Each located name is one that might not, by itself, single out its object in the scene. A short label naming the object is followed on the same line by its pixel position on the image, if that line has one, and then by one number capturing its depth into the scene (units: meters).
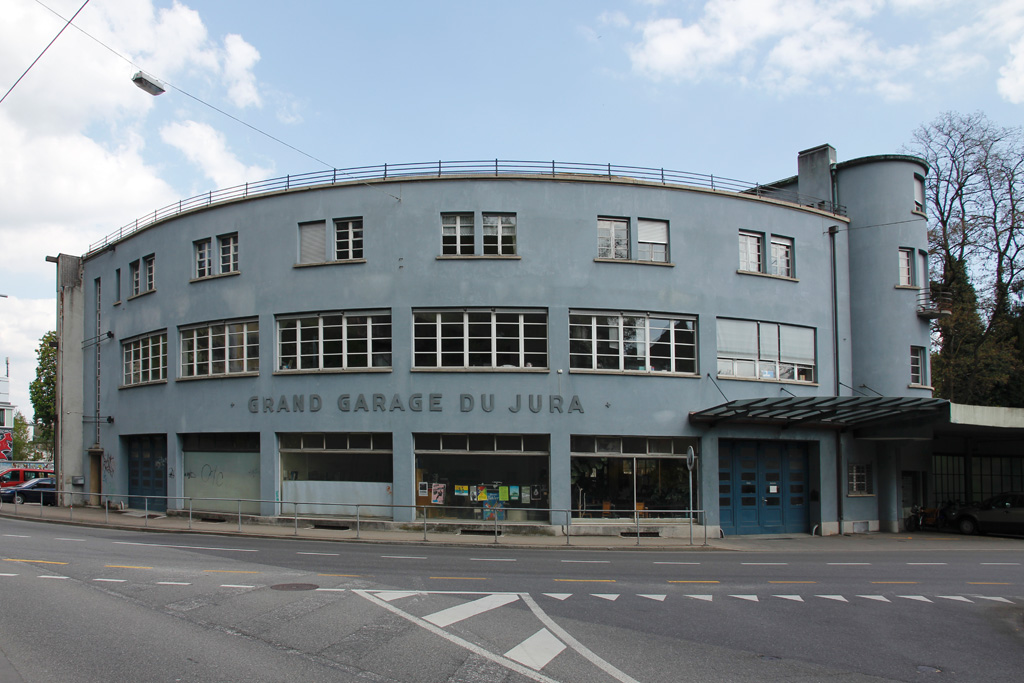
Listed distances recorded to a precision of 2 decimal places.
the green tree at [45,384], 65.25
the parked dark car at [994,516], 27.61
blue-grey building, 24.06
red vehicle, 39.72
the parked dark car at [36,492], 33.59
